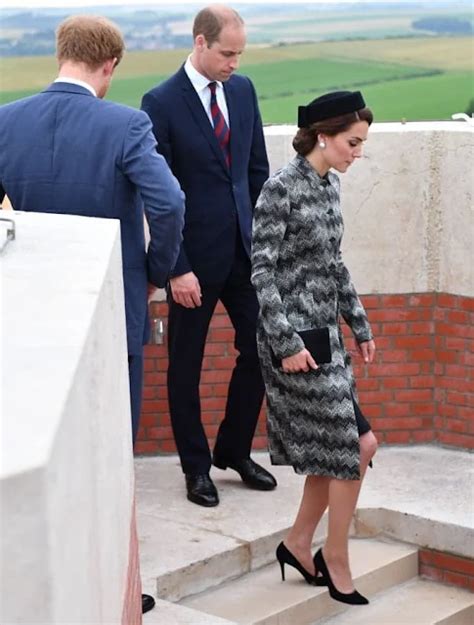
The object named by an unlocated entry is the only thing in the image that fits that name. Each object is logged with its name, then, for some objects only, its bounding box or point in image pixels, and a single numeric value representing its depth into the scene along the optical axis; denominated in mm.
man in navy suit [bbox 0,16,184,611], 4098
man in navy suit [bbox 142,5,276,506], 5117
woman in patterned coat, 4496
